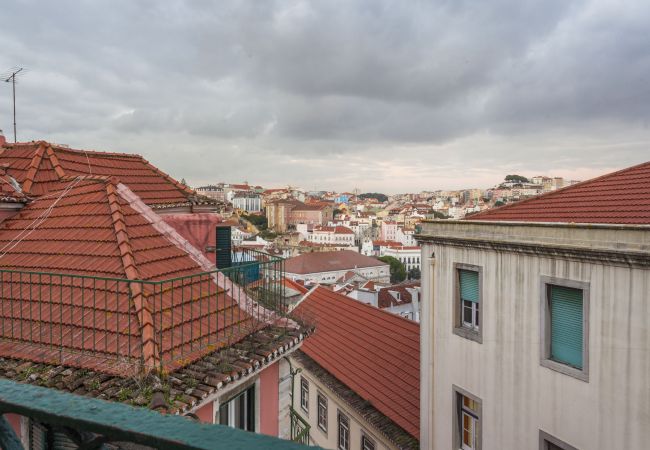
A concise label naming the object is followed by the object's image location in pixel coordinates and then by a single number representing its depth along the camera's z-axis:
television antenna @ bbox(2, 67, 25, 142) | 13.41
